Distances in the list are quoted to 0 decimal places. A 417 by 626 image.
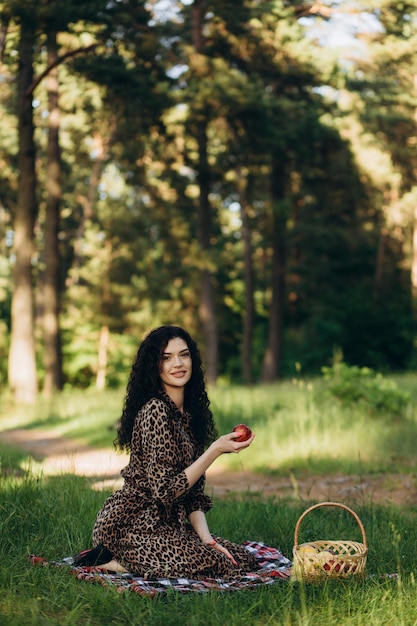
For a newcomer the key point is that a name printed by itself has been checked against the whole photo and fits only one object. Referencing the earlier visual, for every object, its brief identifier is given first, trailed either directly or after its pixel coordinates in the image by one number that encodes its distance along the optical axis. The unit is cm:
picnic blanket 453
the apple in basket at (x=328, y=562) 457
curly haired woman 478
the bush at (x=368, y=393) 1169
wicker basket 453
